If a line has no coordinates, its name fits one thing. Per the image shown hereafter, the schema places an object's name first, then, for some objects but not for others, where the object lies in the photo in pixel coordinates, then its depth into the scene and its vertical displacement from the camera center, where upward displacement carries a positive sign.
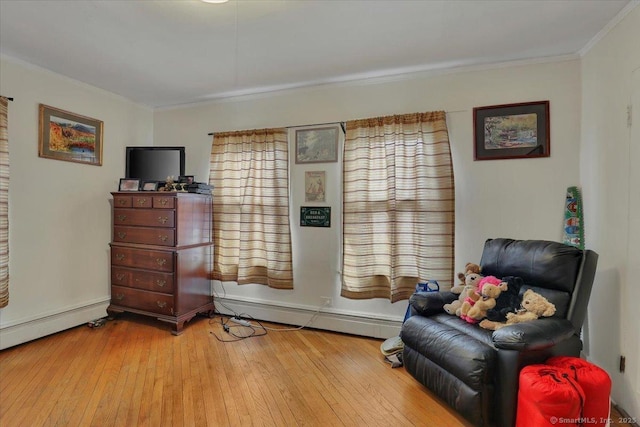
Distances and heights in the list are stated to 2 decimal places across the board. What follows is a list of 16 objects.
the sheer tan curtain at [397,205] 2.75 +0.06
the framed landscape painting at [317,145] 3.16 +0.67
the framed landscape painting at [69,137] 2.91 +0.72
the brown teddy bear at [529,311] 1.89 -0.58
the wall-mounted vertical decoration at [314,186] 3.20 +0.26
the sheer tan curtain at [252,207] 3.29 +0.05
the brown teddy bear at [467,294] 2.19 -0.56
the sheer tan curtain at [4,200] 2.54 +0.09
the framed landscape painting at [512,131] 2.58 +0.67
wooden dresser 3.08 -0.43
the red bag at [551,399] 1.44 -0.85
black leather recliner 1.67 -0.73
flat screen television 3.52 +0.53
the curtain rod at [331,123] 3.09 +0.87
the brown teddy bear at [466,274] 2.36 -0.46
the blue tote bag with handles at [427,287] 2.57 -0.60
